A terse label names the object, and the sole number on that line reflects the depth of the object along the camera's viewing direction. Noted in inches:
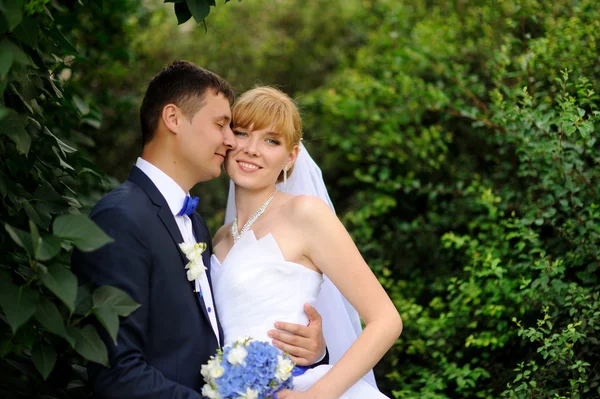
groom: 93.6
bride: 109.8
